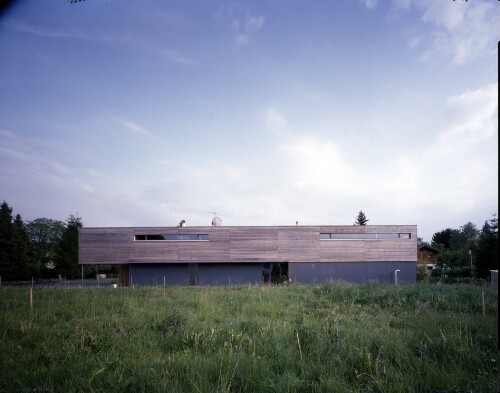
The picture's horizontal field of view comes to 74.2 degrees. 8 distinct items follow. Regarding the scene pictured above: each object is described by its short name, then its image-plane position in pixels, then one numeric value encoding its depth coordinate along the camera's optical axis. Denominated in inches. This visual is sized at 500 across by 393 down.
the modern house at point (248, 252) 1268.5
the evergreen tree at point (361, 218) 2883.9
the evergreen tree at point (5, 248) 1722.4
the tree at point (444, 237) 3050.2
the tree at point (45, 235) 2439.3
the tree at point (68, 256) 1996.8
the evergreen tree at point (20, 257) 1788.9
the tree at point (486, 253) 1243.8
